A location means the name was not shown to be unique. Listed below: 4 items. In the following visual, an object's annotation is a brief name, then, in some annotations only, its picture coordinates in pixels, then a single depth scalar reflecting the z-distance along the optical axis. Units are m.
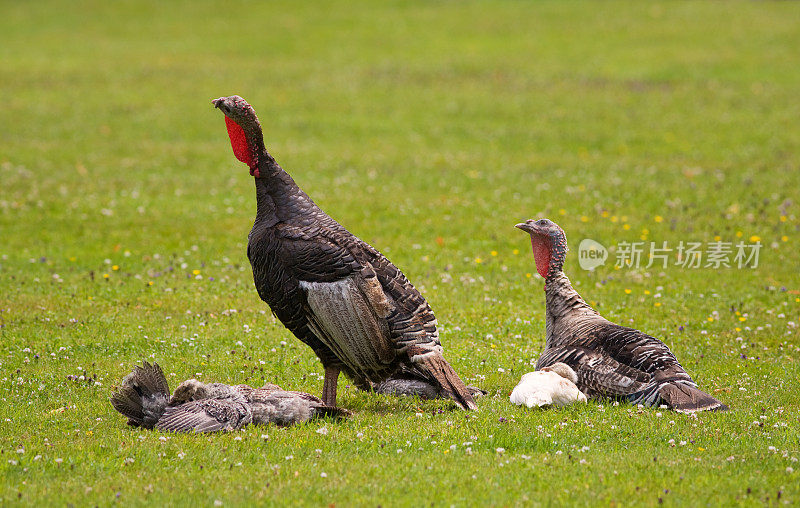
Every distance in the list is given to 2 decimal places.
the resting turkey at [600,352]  19.39
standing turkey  18.66
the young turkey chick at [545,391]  19.45
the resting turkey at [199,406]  17.95
